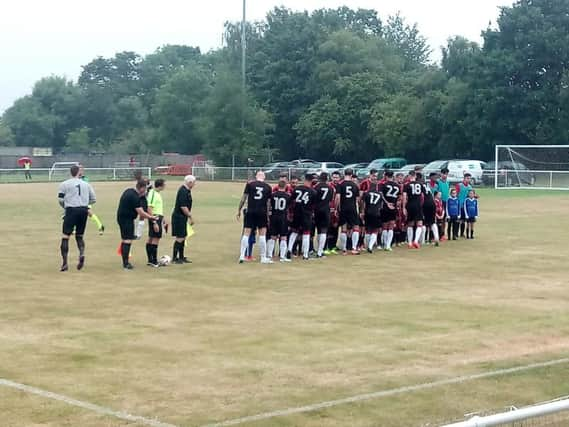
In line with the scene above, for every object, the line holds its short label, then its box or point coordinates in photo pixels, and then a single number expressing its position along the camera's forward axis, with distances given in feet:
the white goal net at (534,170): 162.91
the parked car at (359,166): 206.69
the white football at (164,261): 60.54
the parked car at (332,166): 205.67
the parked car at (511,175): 166.09
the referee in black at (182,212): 60.03
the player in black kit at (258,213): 62.13
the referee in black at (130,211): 57.62
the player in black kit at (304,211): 64.28
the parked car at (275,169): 195.00
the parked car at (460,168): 172.04
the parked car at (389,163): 201.74
